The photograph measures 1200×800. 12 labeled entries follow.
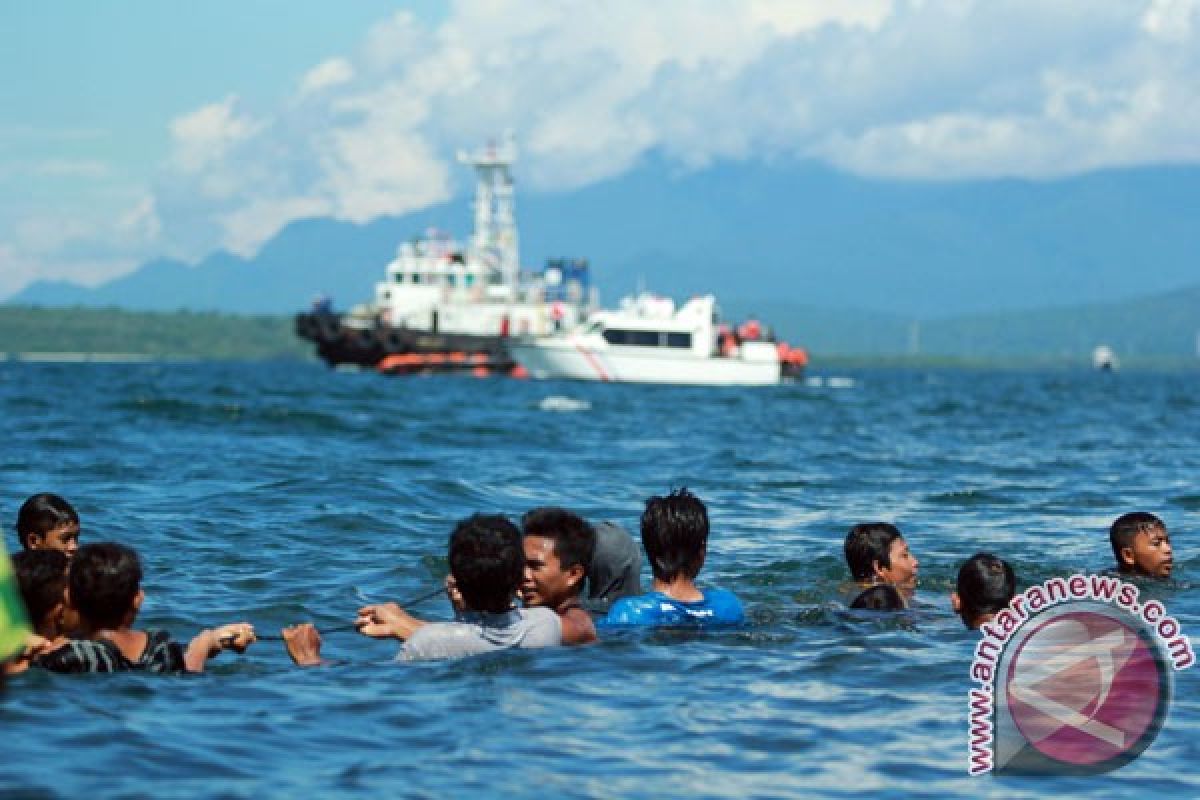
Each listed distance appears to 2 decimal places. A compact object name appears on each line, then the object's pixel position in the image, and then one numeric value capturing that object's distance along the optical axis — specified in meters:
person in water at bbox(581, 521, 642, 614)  17.97
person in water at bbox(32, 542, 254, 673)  14.40
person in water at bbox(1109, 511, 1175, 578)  22.59
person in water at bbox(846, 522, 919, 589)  19.91
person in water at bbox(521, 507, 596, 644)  16.08
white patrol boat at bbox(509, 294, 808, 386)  149.62
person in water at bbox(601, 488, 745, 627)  17.08
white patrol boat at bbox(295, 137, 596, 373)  161.62
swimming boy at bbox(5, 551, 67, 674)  14.63
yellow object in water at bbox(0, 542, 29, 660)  7.82
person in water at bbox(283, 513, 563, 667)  15.21
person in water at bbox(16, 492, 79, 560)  17.80
